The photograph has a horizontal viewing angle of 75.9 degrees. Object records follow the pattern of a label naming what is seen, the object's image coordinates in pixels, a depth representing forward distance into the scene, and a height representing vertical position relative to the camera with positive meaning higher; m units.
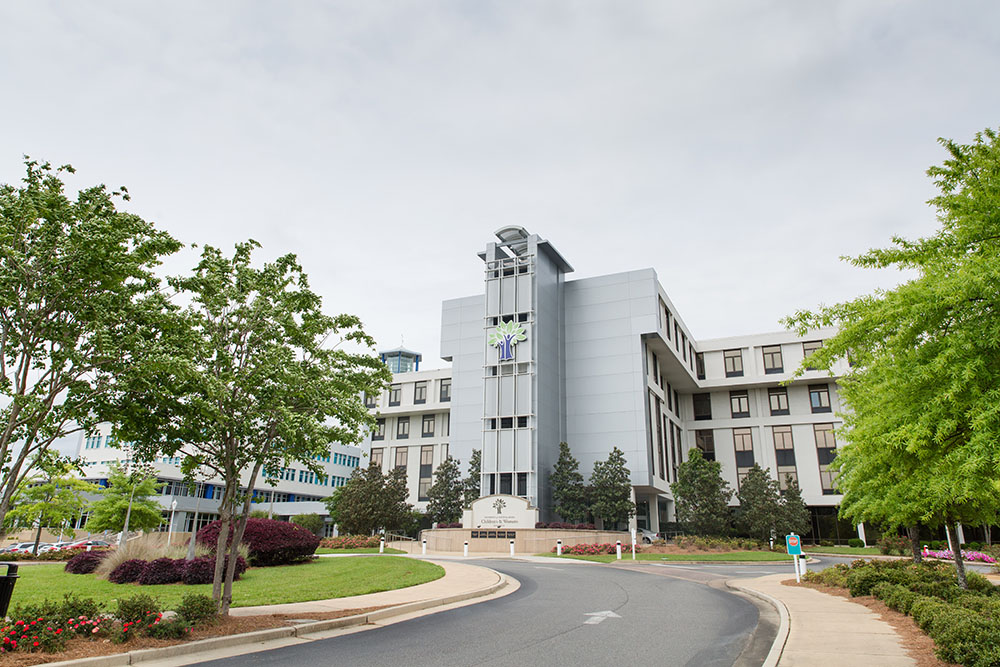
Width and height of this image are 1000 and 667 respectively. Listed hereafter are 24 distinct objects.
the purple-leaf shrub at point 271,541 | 24.17 -0.69
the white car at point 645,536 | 47.62 -0.51
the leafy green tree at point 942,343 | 6.80 +2.21
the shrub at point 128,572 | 18.83 -1.49
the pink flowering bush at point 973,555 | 35.03 -1.11
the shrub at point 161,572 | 18.39 -1.45
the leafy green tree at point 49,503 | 39.06 +0.95
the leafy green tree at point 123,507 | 42.06 +0.77
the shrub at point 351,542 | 40.50 -1.14
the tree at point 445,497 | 52.00 +2.23
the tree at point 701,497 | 43.62 +2.19
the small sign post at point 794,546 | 21.18 -0.46
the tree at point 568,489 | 47.28 +2.76
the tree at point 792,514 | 46.81 +1.26
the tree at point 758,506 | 46.16 +1.77
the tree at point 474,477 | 50.81 +3.77
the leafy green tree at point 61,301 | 9.77 +3.29
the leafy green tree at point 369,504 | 45.72 +1.35
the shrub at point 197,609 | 10.66 -1.42
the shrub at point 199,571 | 18.67 -1.41
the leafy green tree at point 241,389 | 11.19 +2.33
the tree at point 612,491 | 45.47 +2.57
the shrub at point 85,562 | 21.09 -1.39
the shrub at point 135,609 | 9.85 -1.33
